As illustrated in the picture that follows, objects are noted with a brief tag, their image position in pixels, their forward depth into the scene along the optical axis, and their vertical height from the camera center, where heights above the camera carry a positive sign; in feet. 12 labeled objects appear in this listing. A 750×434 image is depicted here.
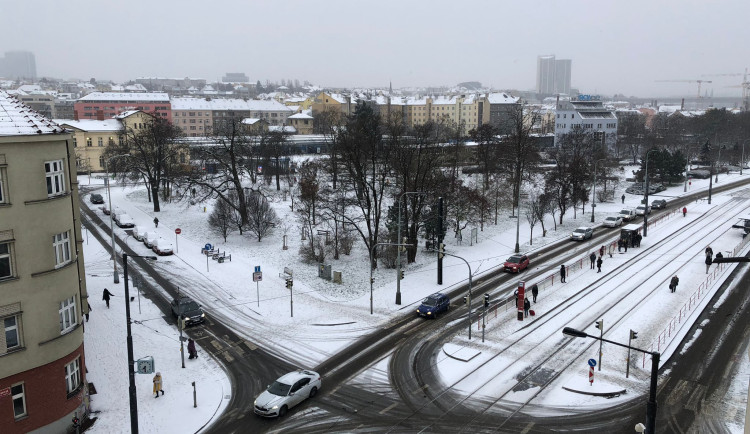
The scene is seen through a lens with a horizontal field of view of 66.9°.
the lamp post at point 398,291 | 108.80 -32.57
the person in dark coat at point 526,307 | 100.26 -32.97
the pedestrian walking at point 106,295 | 105.92 -32.31
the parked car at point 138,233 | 157.83 -31.32
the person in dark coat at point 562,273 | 119.14 -32.44
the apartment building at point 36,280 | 57.62 -16.72
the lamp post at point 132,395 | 58.03 -27.70
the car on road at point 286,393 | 67.51 -33.18
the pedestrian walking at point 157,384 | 71.92 -33.02
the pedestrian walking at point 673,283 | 109.91 -31.85
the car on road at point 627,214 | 188.25 -31.68
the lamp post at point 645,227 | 160.56 -30.58
